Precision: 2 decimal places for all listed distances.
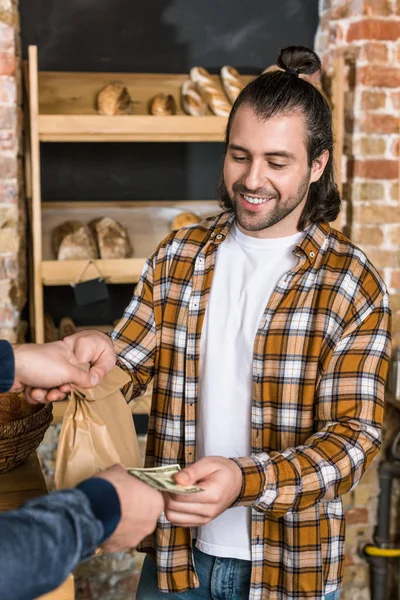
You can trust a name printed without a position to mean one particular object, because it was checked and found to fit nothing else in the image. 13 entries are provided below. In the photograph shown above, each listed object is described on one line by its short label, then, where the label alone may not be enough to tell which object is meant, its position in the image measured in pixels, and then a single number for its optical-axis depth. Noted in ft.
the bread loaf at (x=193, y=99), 9.51
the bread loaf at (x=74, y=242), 9.05
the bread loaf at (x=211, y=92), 9.34
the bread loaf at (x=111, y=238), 9.21
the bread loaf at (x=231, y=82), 9.53
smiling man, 5.14
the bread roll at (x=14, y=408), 5.36
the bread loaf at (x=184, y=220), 9.62
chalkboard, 9.70
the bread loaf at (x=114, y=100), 9.35
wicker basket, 5.07
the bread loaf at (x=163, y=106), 9.39
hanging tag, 8.78
